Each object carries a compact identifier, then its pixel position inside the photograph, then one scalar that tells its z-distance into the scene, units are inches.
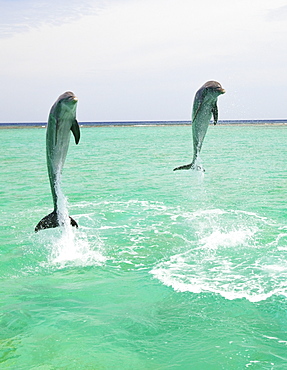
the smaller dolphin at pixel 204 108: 334.3
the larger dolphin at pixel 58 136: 275.4
